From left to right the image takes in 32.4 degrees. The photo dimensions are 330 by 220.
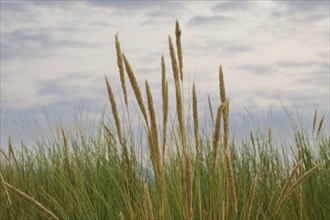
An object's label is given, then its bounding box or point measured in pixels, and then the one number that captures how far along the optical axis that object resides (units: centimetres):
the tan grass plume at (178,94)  236
